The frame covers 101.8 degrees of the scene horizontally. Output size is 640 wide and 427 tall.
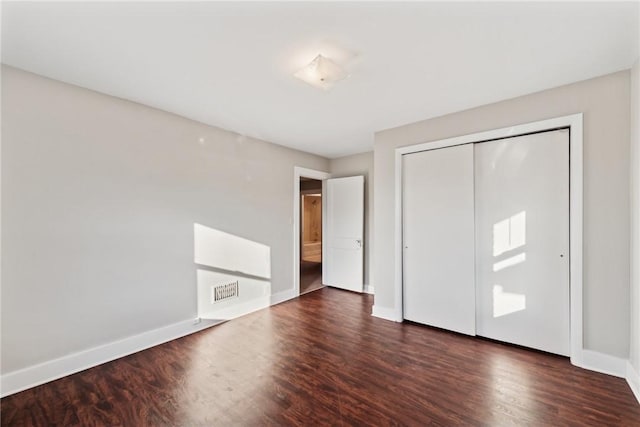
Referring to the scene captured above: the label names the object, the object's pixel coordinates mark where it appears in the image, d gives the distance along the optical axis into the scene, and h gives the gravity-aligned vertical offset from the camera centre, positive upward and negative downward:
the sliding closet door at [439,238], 2.83 -0.28
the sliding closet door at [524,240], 2.37 -0.25
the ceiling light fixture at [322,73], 1.84 +1.05
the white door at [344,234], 4.48 -0.35
